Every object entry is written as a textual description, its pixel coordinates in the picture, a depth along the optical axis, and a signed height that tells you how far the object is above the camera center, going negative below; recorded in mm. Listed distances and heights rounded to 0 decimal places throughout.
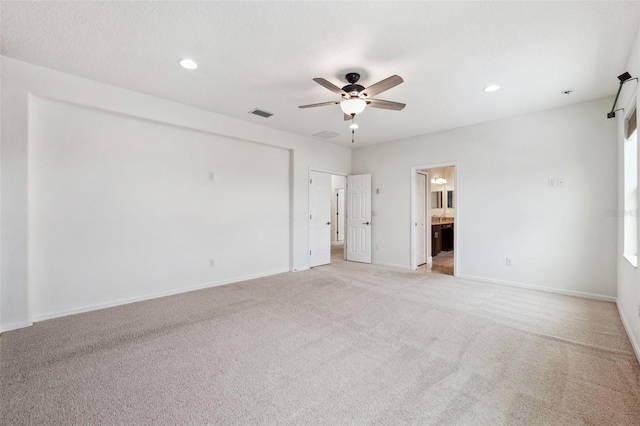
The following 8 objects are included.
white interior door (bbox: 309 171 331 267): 5863 -158
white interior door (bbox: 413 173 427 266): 5797 -146
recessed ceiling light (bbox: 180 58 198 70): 2775 +1548
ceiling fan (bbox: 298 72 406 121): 2801 +1258
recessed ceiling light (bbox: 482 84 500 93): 3285 +1523
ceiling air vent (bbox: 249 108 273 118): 4176 +1563
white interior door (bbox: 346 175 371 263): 6258 -153
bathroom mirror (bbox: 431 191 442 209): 9281 +402
